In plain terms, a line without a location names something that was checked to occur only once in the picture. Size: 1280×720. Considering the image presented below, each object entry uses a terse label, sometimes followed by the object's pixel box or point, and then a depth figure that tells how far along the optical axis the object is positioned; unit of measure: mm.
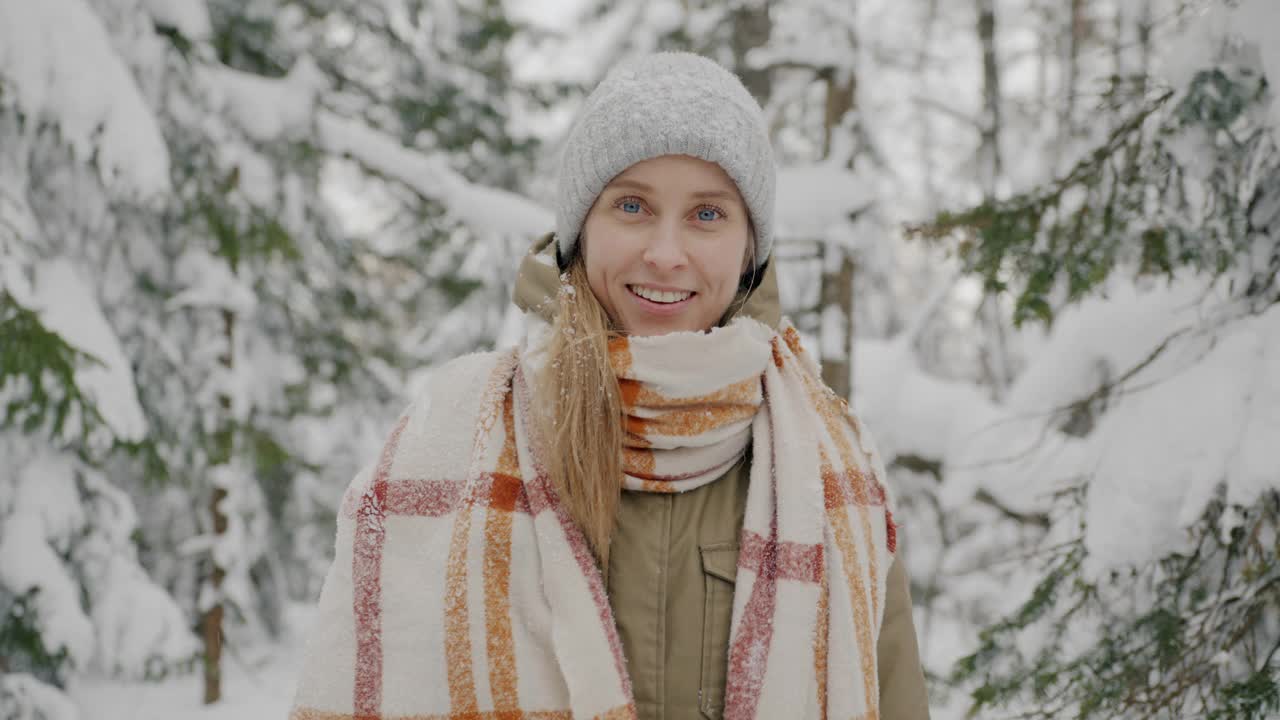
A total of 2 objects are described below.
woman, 1502
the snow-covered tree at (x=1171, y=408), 2064
